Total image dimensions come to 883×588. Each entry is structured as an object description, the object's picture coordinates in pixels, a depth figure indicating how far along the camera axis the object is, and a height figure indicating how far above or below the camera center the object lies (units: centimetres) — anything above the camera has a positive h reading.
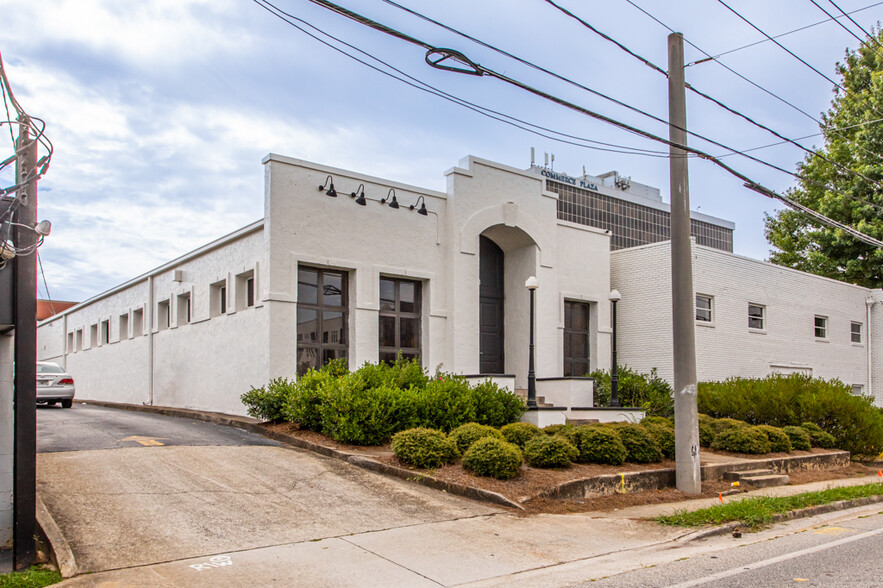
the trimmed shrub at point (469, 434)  1180 -154
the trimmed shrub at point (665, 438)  1306 -178
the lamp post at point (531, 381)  1567 -89
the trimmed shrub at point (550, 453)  1146 -178
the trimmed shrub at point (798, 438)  1572 -214
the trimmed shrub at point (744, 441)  1485 -208
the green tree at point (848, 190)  2675 +585
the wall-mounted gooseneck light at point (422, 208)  1808 +323
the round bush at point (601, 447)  1201 -178
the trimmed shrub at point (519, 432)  1238 -159
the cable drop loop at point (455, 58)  914 +354
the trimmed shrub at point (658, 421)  1440 -166
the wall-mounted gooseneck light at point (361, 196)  1698 +332
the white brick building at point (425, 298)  1644 +114
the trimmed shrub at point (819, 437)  1645 -224
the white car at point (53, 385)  2127 -127
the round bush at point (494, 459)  1065 -174
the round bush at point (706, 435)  1577 -208
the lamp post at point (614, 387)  1825 -120
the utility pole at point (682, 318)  1149 +32
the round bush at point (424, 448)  1117 -166
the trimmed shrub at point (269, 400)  1473 -120
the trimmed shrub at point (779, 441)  1524 -214
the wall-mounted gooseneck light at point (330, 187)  1655 +345
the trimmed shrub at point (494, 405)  1481 -135
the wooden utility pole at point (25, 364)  669 -21
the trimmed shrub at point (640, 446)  1245 -182
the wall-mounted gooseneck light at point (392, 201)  1756 +332
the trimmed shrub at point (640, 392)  1983 -148
